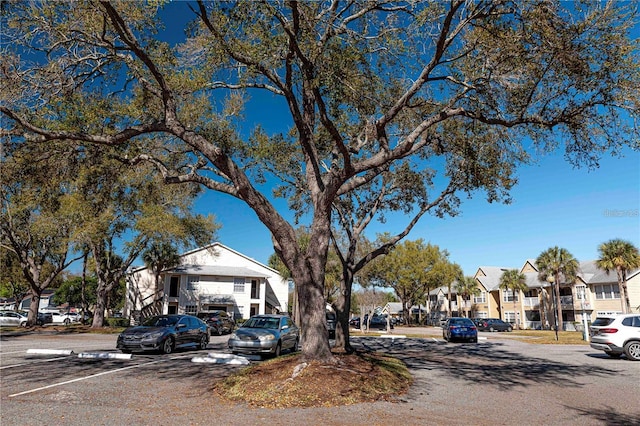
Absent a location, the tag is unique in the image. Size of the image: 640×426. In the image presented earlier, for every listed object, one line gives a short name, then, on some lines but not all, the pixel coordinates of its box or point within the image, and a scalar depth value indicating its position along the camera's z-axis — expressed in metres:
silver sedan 15.62
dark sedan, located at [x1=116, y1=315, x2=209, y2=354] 15.11
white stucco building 43.81
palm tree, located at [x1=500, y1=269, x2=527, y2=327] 55.62
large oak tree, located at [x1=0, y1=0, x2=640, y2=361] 8.81
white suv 15.86
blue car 26.83
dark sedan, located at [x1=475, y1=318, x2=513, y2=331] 50.19
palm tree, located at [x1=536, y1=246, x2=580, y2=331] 45.88
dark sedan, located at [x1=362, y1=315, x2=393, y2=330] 54.89
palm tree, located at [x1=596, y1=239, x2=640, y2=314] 39.91
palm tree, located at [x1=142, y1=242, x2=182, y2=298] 36.81
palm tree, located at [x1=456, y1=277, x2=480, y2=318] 64.81
